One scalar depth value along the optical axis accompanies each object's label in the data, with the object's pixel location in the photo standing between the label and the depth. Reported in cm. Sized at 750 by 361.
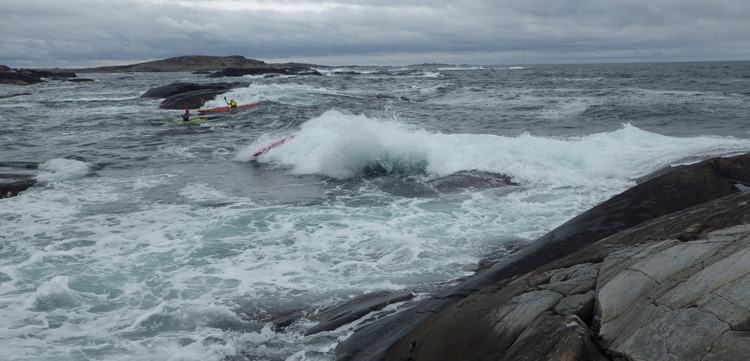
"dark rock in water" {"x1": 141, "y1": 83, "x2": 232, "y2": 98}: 4078
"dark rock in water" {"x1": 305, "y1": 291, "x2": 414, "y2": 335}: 594
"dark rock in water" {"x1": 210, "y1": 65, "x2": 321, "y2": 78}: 8275
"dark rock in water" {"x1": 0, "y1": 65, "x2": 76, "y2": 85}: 6366
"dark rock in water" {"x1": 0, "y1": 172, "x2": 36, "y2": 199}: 1236
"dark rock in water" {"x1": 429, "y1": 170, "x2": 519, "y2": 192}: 1246
